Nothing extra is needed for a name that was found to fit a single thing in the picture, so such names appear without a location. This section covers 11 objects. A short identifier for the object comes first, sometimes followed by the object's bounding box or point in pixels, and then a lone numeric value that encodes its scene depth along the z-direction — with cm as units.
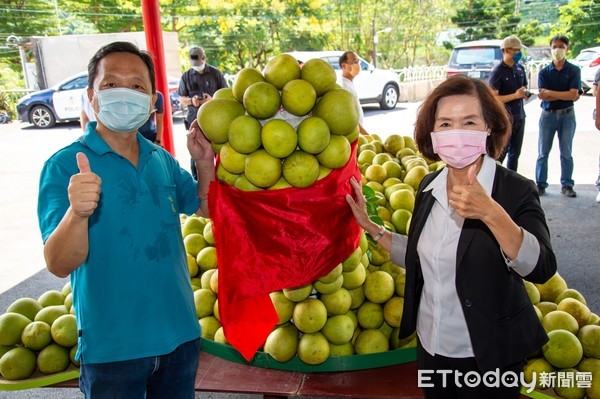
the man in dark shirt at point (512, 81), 640
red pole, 584
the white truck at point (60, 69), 1506
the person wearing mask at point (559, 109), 634
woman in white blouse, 160
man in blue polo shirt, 158
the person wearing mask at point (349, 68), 648
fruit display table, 215
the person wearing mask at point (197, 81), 700
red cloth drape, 201
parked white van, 1423
